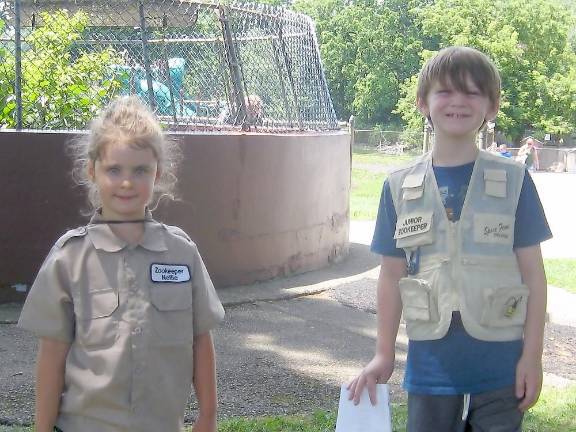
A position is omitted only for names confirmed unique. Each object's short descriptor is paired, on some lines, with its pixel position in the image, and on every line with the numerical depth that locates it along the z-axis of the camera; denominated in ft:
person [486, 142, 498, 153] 113.79
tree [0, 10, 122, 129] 25.31
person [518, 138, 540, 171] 103.19
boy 9.29
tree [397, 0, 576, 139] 160.76
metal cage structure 25.64
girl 8.16
